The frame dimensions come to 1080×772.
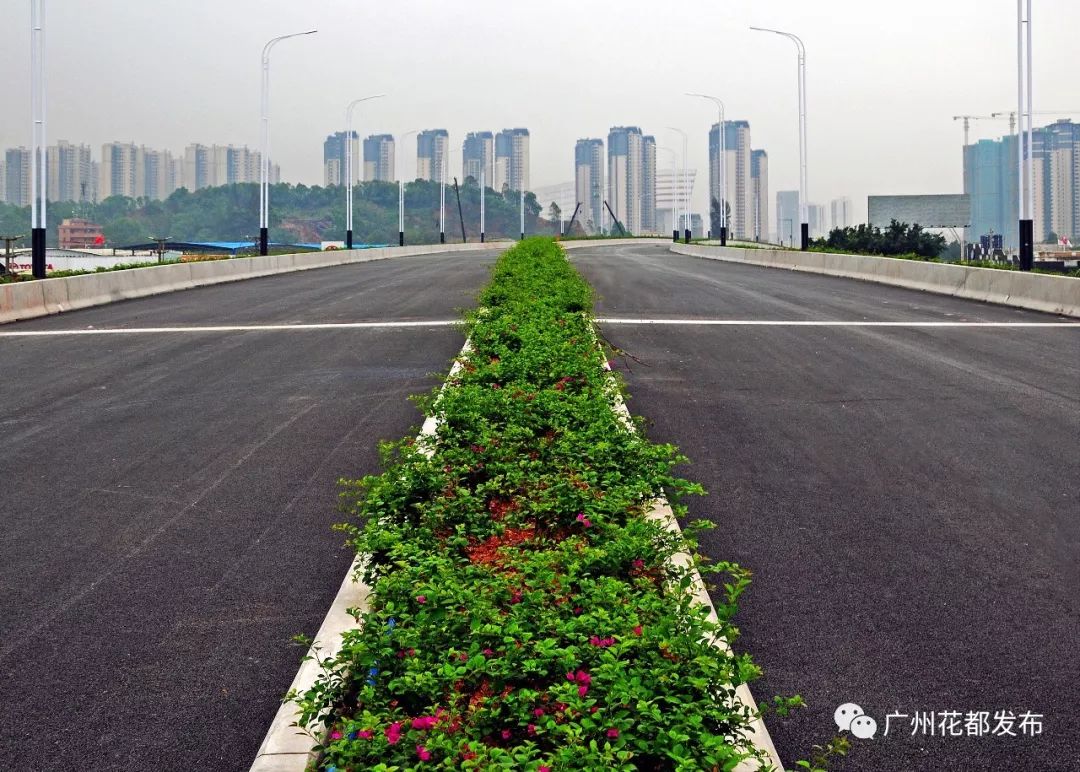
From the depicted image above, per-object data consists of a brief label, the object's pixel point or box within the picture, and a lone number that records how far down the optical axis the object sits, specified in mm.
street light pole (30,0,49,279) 23312
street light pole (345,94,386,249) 57969
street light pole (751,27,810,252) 41094
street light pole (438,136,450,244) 92812
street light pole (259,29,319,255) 40125
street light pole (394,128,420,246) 76775
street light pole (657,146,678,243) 94788
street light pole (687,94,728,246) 59812
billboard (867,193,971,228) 98375
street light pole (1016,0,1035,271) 24656
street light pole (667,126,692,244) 86125
